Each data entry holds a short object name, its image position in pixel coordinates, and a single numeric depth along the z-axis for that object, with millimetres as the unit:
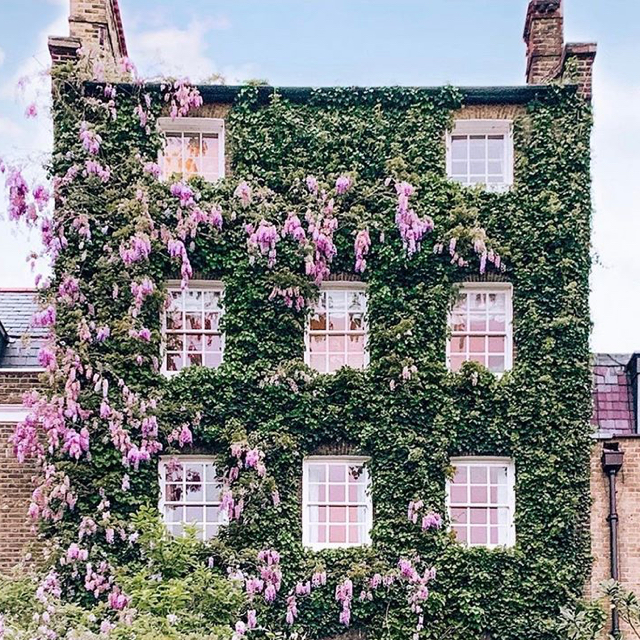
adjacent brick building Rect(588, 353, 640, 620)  15078
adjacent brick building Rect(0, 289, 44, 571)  15406
